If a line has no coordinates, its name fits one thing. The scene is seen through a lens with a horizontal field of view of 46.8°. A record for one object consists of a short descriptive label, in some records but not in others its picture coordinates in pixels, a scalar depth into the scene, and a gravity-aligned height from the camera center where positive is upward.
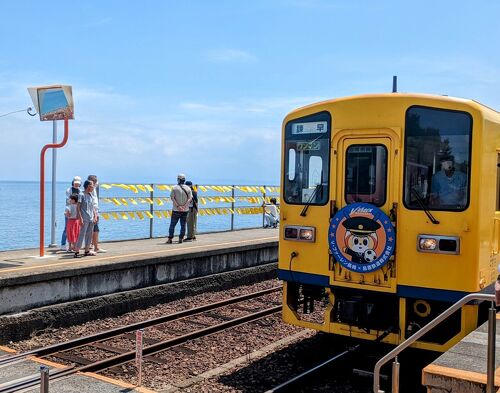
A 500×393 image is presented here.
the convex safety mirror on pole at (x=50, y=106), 11.02 +1.42
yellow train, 6.06 -0.28
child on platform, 11.71 -0.88
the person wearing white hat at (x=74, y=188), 11.95 -0.17
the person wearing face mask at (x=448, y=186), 6.09 +0.02
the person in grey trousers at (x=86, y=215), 11.16 -0.68
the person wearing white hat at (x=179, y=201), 13.77 -0.45
